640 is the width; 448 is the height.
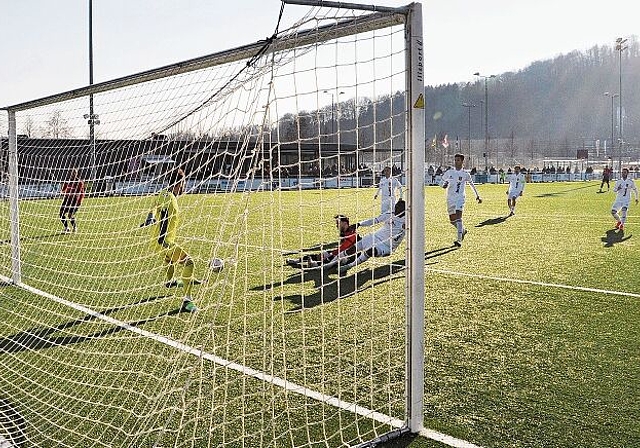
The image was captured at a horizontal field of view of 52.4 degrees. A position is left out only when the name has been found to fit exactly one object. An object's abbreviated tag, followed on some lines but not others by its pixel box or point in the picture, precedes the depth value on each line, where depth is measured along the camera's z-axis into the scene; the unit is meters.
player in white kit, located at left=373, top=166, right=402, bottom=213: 11.51
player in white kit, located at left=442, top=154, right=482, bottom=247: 13.57
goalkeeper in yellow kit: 7.39
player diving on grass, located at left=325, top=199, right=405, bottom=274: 8.73
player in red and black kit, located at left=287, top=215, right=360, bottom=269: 9.11
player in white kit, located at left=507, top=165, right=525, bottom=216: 20.66
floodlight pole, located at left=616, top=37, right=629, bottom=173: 53.38
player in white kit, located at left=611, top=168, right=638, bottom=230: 15.49
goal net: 3.99
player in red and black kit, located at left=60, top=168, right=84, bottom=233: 10.50
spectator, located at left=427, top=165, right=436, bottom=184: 55.26
